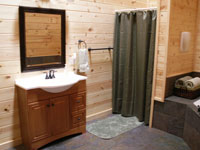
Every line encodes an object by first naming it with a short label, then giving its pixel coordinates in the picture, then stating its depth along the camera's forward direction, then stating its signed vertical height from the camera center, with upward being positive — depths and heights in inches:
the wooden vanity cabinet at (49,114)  100.0 -32.3
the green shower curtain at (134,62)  129.5 -8.0
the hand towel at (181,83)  127.3 -19.2
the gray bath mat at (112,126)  123.7 -46.3
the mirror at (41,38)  103.7 +5.2
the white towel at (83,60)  123.6 -6.3
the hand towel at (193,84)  124.0 -19.3
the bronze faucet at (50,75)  111.7 -13.7
